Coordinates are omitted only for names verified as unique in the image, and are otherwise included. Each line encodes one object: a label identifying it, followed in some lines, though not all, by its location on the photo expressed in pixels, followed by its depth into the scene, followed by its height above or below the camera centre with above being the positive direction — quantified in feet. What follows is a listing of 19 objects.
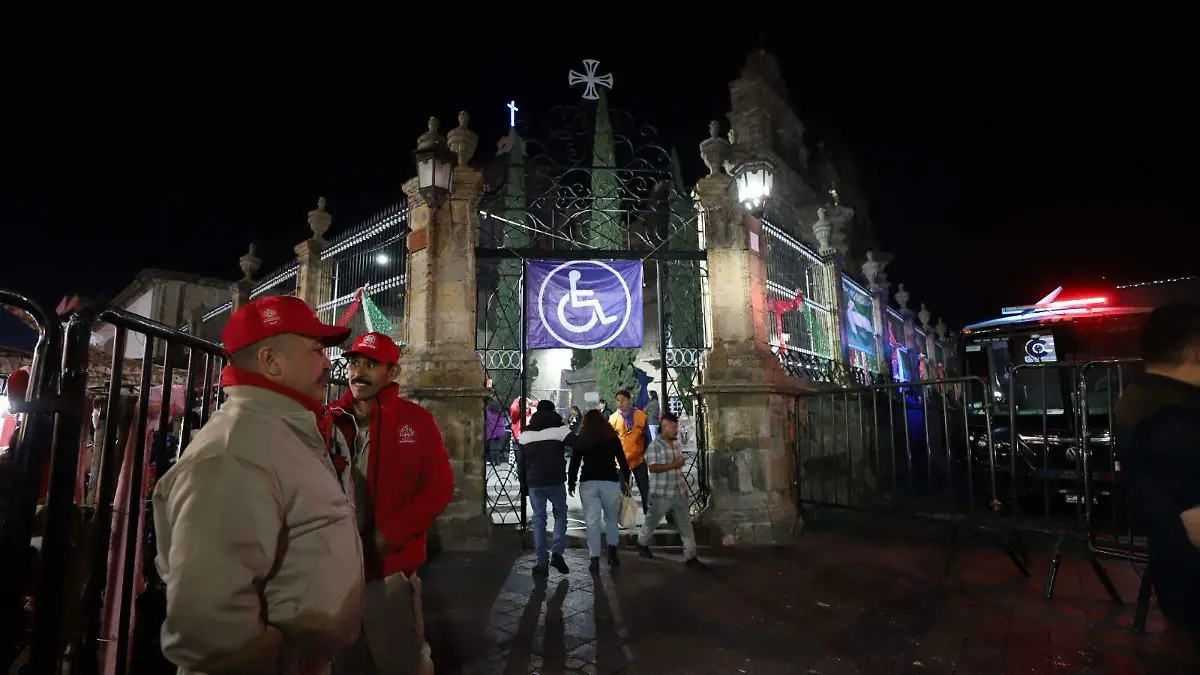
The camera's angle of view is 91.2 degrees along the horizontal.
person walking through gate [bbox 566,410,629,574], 20.75 -2.11
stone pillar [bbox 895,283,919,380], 56.49 +7.85
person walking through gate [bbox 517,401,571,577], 20.10 -1.94
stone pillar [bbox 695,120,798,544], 24.58 +0.72
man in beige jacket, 4.34 -0.94
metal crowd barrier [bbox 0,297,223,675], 5.99 -1.16
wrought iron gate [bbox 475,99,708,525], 25.64 +9.16
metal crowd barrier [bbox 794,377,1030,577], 18.85 -2.89
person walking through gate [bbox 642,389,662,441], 53.88 -0.05
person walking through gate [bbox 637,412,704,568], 21.20 -2.89
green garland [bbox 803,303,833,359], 35.81 +4.72
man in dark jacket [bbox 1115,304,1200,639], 6.92 -0.54
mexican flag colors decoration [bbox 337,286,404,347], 30.83 +5.13
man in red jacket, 9.18 -1.33
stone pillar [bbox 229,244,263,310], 39.91 +8.98
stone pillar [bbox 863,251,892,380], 44.93 +6.46
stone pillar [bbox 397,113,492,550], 23.41 +3.16
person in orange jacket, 24.34 -0.99
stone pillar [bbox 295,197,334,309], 34.14 +8.51
